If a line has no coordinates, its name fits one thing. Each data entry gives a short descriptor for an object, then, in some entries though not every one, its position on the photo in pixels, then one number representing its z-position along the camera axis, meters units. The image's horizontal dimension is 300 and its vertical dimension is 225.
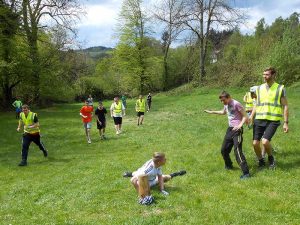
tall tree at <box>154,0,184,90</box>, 34.41
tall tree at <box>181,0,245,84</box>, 33.17
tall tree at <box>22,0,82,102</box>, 25.52
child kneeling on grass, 5.80
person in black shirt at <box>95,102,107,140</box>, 13.18
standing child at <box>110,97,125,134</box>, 13.93
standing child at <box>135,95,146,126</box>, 16.03
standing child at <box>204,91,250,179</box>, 6.53
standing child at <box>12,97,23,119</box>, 21.23
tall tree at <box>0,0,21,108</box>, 22.69
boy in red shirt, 12.71
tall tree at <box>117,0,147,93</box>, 39.85
